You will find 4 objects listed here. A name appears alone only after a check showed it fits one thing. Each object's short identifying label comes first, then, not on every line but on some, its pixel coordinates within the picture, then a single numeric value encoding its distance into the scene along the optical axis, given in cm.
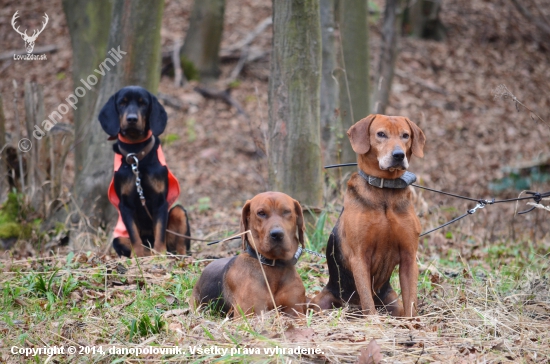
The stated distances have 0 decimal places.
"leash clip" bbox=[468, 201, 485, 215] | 554
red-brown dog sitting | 468
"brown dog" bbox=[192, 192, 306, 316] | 467
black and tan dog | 688
